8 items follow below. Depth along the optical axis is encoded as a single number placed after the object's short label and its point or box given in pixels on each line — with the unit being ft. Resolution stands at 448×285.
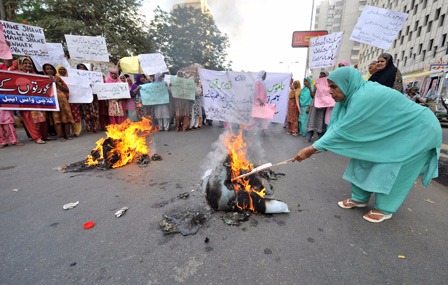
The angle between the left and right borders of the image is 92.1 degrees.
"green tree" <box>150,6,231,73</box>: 84.33
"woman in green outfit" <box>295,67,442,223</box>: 7.84
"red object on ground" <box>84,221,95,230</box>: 8.06
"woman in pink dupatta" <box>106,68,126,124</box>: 25.50
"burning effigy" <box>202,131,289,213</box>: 8.87
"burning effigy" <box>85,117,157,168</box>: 14.48
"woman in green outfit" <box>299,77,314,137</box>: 23.48
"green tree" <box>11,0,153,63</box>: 46.03
